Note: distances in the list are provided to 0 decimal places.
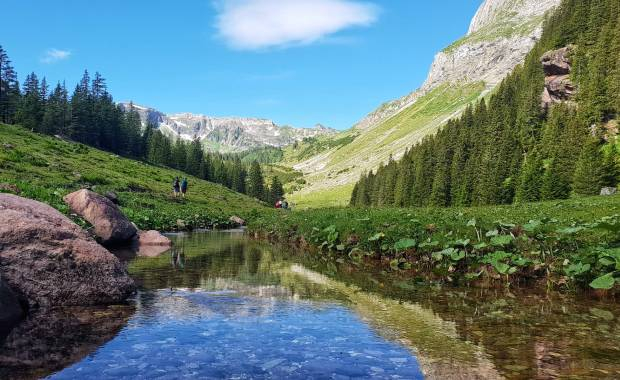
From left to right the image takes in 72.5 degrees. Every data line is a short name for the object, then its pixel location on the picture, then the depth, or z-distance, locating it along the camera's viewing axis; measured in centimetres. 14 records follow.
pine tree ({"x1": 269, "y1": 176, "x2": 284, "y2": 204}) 16912
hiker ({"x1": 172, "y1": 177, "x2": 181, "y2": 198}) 6489
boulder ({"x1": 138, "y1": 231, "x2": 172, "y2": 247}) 2512
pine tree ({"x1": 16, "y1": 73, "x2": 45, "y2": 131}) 12162
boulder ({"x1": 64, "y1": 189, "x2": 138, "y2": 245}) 2175
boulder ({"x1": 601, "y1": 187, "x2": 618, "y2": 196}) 5018
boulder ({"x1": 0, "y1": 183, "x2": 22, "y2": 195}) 1995
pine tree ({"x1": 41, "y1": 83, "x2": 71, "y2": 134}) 12262
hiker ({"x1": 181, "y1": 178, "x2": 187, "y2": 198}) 6521
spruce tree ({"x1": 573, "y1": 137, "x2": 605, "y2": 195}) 6125
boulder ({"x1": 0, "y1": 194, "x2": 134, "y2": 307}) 956
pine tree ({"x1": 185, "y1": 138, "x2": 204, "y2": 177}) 16300
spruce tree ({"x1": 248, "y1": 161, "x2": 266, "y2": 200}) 16562
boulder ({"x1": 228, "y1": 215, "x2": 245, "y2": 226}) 5315
